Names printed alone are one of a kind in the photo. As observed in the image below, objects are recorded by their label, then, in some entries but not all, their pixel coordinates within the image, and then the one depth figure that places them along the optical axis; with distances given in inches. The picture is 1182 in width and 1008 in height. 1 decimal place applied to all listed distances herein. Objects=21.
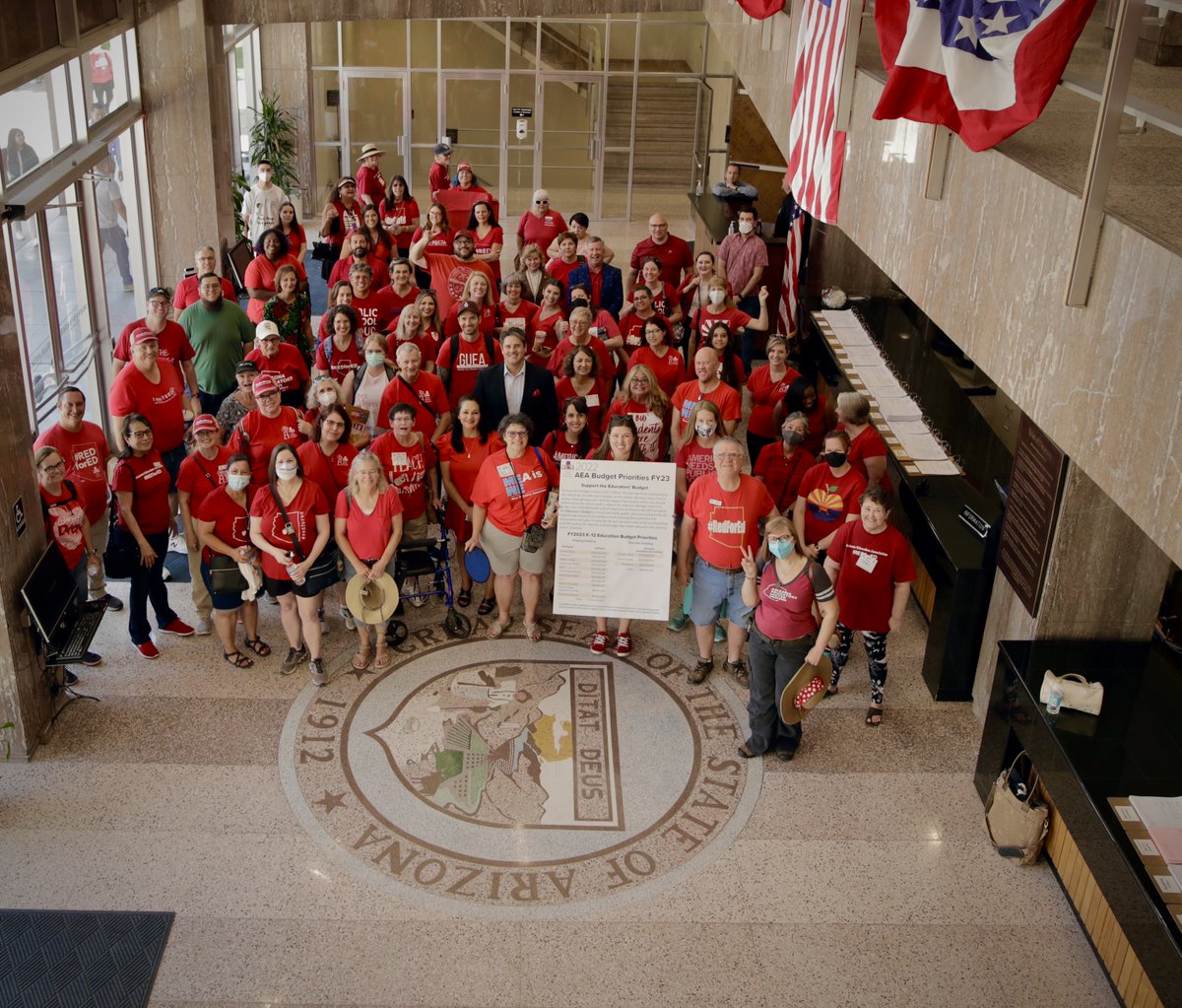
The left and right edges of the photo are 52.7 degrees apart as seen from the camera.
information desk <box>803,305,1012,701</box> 296.5
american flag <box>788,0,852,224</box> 247.3
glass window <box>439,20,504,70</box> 785.6
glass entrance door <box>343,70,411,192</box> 796.6
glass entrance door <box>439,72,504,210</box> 794.8
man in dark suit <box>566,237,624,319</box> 426.0
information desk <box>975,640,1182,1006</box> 204.5
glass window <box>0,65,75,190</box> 336.5
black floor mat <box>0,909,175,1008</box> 214.5
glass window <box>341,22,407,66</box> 784.3
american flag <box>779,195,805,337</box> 488.1
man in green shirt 383.2
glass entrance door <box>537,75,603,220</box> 800.3
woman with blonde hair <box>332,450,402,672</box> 292.4
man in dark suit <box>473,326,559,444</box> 336.2
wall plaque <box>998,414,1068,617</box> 257.4
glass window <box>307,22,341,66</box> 781.3
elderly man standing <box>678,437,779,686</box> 287.1
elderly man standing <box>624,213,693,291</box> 463.5
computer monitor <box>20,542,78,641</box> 272.7
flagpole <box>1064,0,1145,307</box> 125.3
